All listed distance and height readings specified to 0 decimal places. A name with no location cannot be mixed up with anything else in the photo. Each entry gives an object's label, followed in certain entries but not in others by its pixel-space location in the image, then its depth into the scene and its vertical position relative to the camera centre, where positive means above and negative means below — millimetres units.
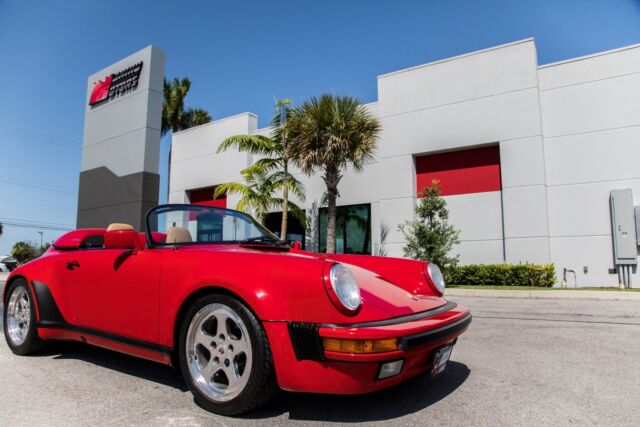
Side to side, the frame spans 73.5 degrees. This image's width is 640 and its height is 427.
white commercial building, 12781 +3330
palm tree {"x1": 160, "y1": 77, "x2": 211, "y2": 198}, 31516 +10854
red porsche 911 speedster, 2062 -322
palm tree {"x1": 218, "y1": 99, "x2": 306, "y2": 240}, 14250 +3648
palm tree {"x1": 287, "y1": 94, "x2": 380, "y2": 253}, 12773 +3591
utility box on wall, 12047 +821
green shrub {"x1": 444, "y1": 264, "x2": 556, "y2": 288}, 12227 -563
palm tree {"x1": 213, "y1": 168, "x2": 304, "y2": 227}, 15008 +2140
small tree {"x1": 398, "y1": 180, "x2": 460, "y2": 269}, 12758 +646
